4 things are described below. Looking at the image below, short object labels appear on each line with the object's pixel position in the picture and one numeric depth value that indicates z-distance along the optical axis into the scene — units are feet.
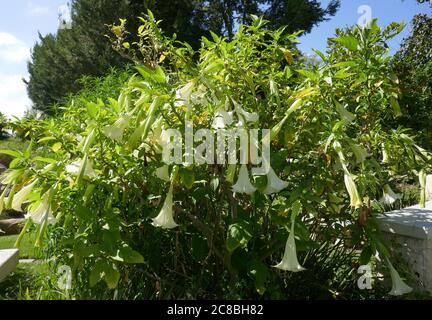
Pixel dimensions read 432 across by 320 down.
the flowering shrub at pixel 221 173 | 5.43
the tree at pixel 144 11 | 45.70
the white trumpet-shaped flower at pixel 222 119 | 5.43
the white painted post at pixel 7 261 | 9.72
